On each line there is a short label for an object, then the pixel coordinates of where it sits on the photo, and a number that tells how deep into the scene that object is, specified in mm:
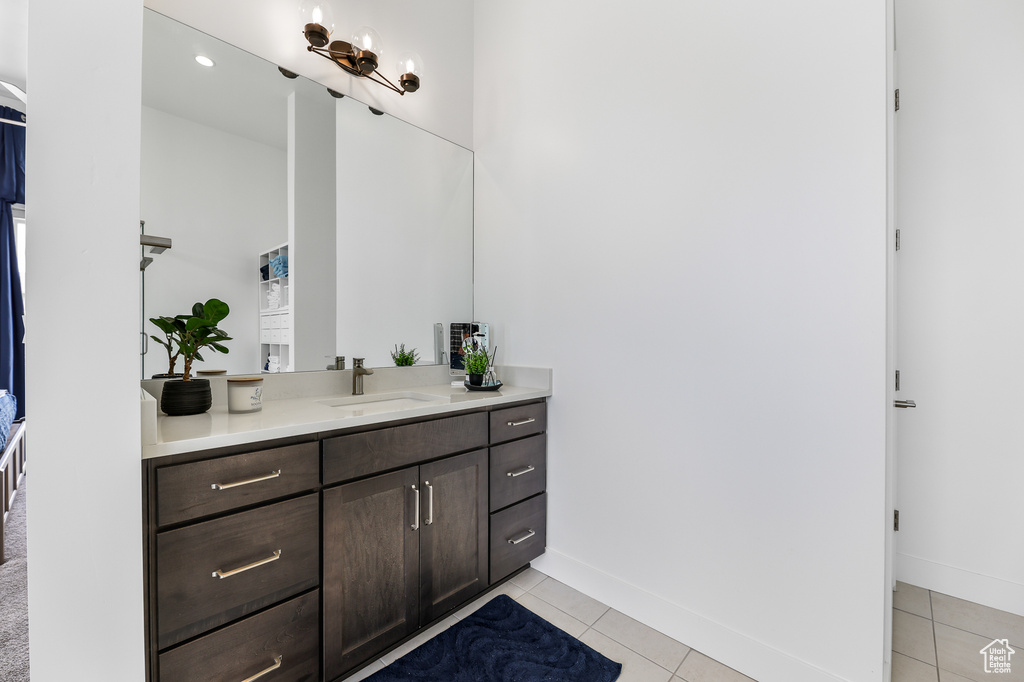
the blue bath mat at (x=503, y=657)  1452
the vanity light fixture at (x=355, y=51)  1777
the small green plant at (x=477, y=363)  2068
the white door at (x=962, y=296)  1734
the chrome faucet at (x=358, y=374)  1941
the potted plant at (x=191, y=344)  1396
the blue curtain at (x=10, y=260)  3346
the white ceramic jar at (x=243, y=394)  1448
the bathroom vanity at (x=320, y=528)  1044
